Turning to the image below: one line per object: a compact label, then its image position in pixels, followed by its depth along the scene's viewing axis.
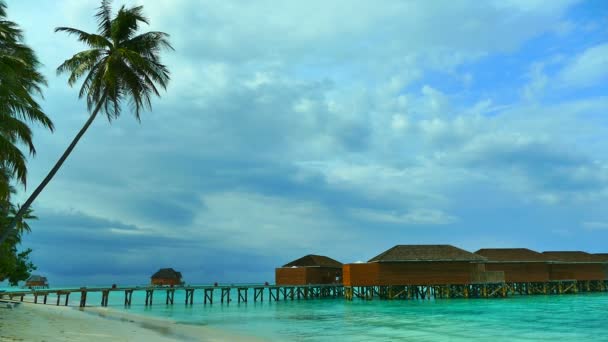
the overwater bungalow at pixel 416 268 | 44.47
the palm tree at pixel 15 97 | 10.19
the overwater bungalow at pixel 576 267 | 55.88
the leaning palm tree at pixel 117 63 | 15.43
